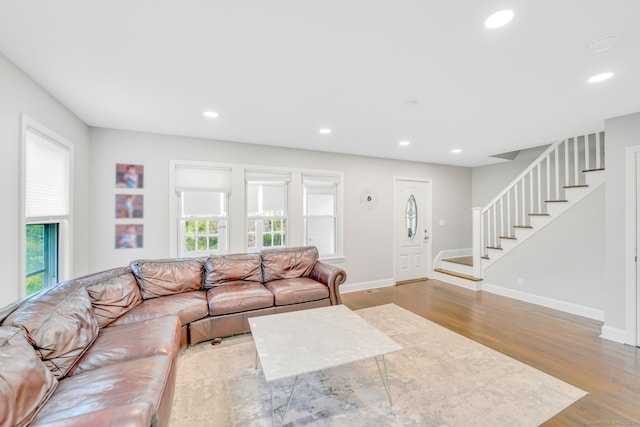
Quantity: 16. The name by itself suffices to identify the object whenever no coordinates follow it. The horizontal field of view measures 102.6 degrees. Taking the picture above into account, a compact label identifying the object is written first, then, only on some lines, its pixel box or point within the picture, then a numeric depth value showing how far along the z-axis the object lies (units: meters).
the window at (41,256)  2.34
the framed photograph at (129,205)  3.41
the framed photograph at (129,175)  3.41
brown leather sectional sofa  1.21
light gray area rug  1.77
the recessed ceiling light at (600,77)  2.05
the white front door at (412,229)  5.39
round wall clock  4.96
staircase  3.80
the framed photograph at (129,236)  3.41
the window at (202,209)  3.75
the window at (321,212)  4.59
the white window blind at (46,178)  2.18
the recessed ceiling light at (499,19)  1.41
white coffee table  1.68
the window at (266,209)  4.16
